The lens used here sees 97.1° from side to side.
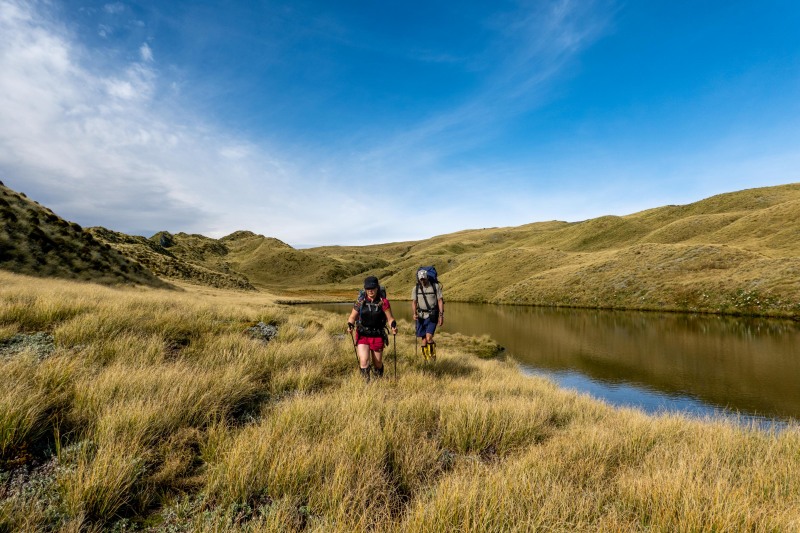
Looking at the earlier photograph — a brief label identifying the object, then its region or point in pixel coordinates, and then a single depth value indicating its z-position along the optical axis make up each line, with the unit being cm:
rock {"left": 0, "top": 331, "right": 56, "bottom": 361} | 596
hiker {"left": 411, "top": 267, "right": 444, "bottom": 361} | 1026
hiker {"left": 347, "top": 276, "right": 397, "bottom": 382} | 805
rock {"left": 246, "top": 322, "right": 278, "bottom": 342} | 1058
